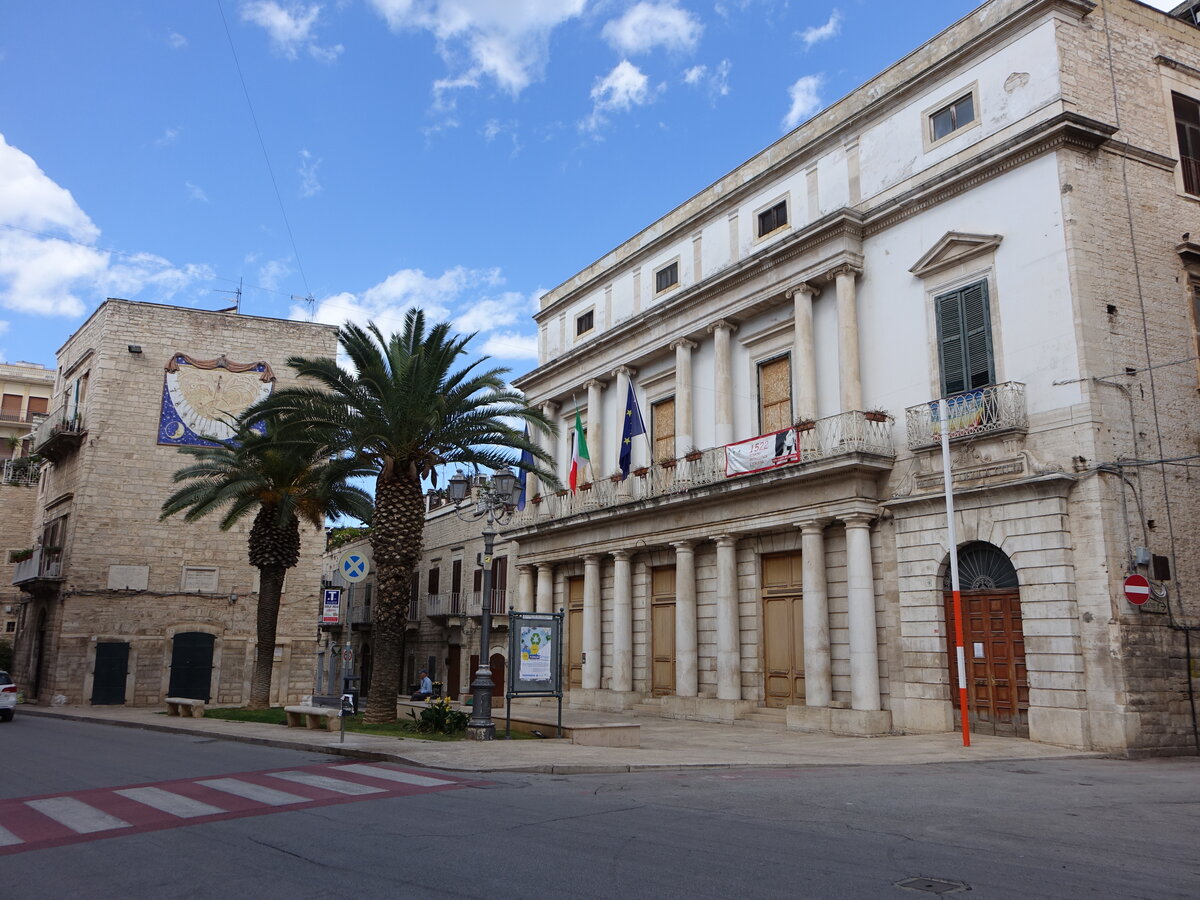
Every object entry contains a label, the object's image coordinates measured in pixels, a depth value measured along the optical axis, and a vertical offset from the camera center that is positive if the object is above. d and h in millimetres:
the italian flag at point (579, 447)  27031 +5952
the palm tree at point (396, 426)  20266 +5014
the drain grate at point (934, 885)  5980 -1411
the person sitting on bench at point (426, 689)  31175 -995
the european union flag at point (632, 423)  24766 +6063
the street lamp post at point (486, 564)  16609 +1627
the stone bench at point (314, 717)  19394 -1207
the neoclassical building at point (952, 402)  16234 +5111
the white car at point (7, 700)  26391 -1137
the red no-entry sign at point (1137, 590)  15352 +1126
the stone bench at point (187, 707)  25828 -1317
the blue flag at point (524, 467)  22703 +6245
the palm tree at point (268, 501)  27234 +4599
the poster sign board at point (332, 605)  22677 +1385
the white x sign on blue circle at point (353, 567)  15328 +1473
